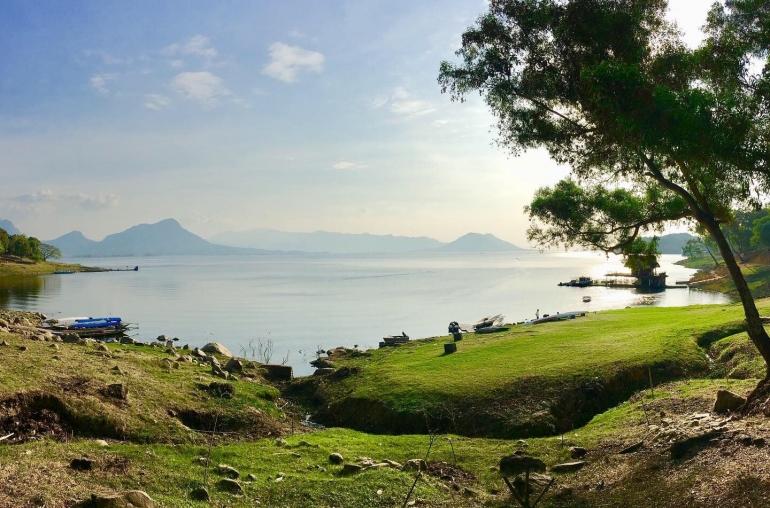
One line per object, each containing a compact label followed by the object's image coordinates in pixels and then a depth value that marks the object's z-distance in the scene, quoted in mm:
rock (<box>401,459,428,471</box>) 15177
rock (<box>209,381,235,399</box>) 22031
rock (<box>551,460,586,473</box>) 14656
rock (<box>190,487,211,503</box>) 11734
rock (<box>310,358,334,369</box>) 35325
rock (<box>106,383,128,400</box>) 17859
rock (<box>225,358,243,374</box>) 31075
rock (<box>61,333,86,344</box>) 28031
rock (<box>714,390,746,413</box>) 15555
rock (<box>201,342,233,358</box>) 38469
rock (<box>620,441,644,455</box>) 14750
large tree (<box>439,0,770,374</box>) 13844
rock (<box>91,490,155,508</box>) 9945
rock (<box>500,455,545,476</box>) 14984
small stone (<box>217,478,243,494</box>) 12562
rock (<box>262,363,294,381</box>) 32719
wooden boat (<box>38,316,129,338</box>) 52594
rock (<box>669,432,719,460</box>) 13164
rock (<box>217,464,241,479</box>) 13602
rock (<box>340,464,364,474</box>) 14692
